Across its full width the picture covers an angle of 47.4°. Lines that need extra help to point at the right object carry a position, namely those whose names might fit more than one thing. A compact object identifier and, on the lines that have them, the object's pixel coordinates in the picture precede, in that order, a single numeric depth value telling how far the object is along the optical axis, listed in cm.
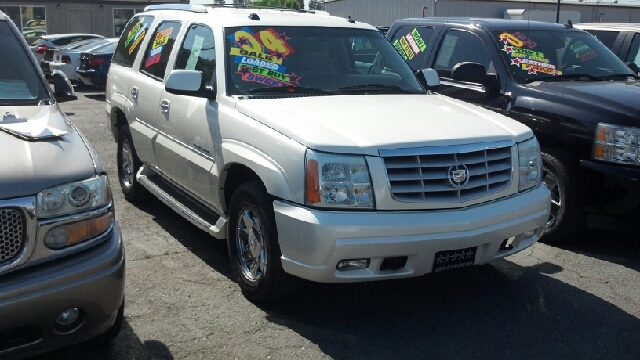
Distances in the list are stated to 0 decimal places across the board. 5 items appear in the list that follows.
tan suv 303
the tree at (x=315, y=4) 6256
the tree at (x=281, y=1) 5916
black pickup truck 555
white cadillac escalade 398
